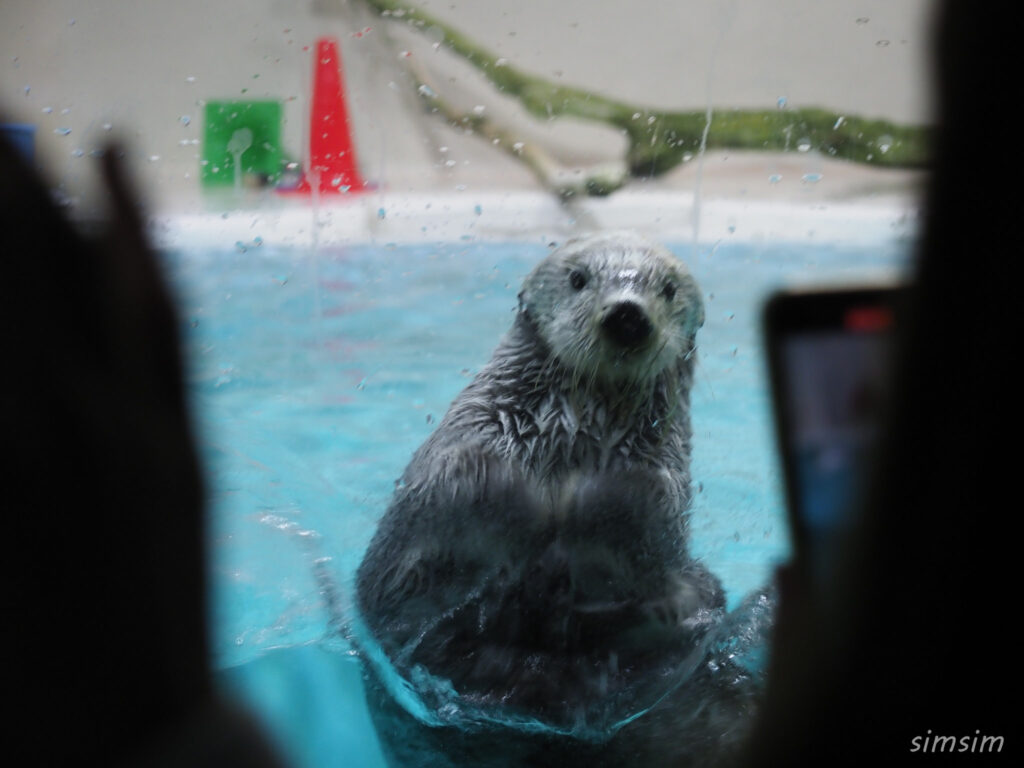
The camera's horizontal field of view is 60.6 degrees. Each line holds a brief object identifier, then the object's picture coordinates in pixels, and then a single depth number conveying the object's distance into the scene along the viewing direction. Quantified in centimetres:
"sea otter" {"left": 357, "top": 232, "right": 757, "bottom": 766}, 199
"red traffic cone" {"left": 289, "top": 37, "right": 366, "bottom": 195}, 511
